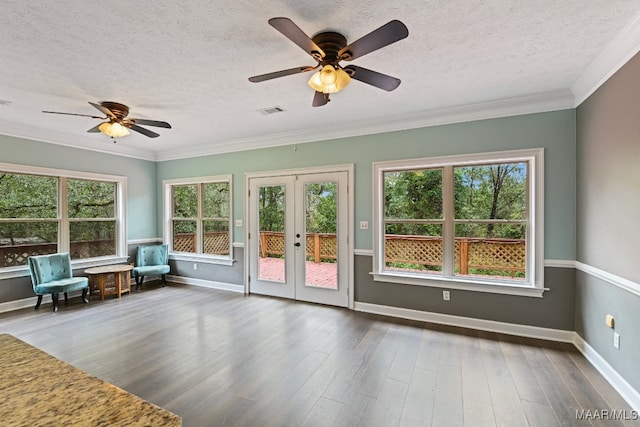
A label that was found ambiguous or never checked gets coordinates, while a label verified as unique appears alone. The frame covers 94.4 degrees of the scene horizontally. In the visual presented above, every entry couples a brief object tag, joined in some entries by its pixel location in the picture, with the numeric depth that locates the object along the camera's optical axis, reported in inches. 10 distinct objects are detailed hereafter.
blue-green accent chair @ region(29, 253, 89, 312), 167.9
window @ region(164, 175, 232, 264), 220.5
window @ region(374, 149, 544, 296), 137.5
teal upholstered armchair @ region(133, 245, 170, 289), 215.2
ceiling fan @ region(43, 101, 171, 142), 133.5
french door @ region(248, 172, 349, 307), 177.5
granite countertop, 25.4
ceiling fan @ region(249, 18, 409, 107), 69.8
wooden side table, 193.2
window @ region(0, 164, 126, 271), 172.5
